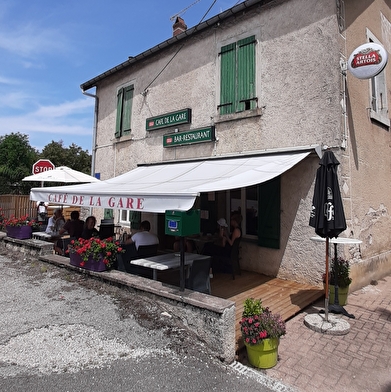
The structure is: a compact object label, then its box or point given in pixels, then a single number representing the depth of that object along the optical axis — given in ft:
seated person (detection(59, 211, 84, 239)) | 28.60
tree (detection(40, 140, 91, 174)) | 111.14
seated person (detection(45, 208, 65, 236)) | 32.35
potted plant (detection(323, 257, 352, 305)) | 20.13
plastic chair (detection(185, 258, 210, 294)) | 17.13
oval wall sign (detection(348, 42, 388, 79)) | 20.75
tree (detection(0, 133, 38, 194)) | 73.67
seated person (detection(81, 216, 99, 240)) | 27.25
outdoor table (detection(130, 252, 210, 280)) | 18.22
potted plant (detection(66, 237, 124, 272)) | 20.74
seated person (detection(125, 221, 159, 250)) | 22.40
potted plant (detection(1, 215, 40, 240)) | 30.99
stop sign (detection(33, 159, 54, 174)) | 39.93
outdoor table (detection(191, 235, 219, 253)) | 28.12
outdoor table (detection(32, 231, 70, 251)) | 30.58
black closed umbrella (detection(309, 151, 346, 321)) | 15.88
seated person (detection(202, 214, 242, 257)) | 23.97
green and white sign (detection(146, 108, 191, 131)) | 31.32
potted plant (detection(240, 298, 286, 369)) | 12.76
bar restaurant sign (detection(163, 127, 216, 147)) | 29.14
